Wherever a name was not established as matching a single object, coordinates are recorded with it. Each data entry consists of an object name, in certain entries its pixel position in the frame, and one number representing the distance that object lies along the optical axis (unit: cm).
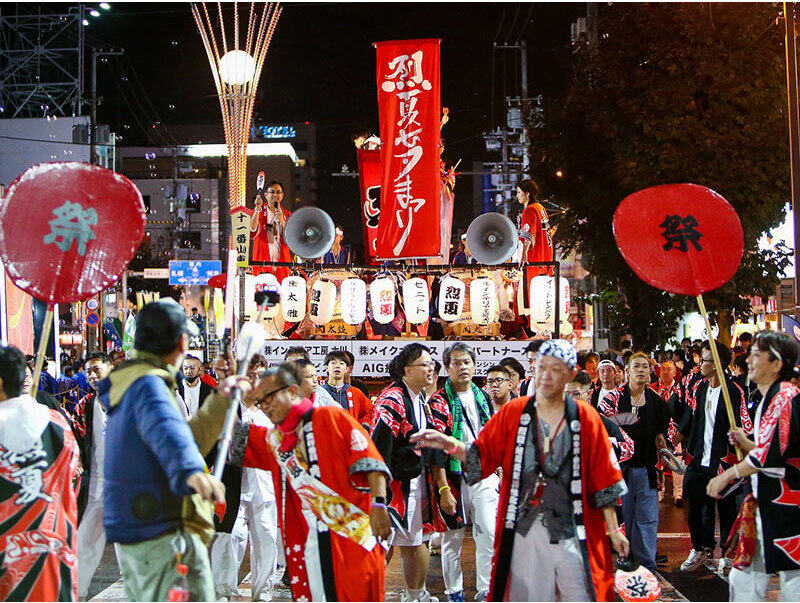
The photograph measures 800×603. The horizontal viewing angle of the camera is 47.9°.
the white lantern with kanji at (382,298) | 1293
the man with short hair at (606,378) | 952
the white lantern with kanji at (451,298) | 1279
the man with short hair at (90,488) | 725
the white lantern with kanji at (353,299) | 1259
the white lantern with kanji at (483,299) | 1271
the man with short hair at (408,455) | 714
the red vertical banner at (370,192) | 1491
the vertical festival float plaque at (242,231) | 1335
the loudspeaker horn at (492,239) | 1283
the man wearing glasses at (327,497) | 496
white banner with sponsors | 1162
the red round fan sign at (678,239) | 624
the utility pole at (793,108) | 1067
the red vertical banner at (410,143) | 1276
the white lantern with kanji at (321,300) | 1284
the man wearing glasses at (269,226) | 1396
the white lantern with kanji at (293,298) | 1266
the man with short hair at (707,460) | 873
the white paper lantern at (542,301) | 1261
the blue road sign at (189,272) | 3884
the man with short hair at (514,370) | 891
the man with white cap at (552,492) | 495
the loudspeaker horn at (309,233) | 1317
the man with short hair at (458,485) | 754
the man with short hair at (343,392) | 905
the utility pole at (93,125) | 2949
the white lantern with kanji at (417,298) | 1281
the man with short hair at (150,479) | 406
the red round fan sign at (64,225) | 552
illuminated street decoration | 1417
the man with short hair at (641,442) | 849
